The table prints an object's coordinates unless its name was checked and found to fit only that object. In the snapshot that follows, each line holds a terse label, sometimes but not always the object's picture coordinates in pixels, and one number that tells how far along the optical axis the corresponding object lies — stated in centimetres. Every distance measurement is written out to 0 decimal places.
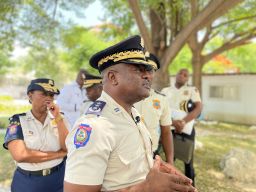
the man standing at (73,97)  415
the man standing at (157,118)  273
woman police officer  221
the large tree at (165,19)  525
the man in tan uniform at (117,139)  112
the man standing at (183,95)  416
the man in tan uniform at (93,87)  334
